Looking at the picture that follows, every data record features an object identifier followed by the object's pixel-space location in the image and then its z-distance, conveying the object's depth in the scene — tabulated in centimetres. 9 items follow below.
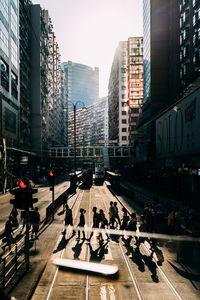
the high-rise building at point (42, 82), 7359
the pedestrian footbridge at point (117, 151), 8274
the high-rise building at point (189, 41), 3519
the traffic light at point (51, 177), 1667
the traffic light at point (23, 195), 854
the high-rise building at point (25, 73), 6209
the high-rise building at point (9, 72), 4266
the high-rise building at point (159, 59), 5150
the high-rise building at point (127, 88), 9519
